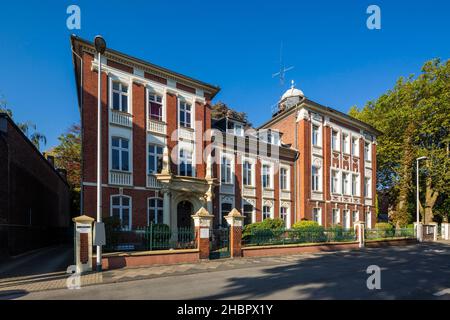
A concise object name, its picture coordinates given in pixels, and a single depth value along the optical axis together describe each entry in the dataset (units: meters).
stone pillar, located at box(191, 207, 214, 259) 14.89
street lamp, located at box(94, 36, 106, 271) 11.65
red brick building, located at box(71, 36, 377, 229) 18.28
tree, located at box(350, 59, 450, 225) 34.09
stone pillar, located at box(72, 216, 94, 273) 11.88
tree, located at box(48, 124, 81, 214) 37.09
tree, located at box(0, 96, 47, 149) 34.66
